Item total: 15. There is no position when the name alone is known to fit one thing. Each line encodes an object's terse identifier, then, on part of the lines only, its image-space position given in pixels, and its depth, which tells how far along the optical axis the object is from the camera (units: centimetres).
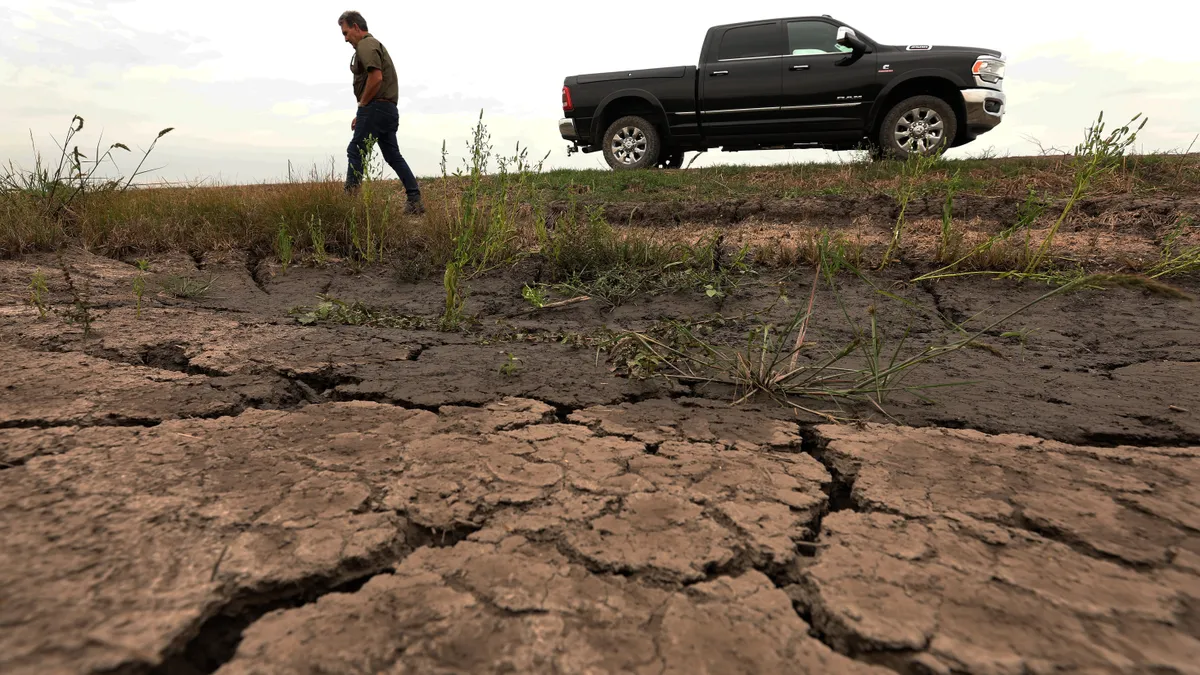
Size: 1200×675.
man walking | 583
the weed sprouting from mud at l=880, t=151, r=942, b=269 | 379
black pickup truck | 696
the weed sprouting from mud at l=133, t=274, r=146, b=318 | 289
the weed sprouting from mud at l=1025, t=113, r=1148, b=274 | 304
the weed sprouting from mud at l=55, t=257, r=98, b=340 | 262
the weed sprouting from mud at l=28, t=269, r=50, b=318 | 283
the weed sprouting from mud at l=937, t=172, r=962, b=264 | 388
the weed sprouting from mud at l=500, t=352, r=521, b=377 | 230
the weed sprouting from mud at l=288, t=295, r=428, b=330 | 304
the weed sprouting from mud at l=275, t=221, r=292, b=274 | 412
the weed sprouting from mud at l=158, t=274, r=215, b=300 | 354
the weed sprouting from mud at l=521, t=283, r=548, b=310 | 314
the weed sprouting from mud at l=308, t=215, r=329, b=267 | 430
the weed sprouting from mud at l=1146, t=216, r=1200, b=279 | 348
